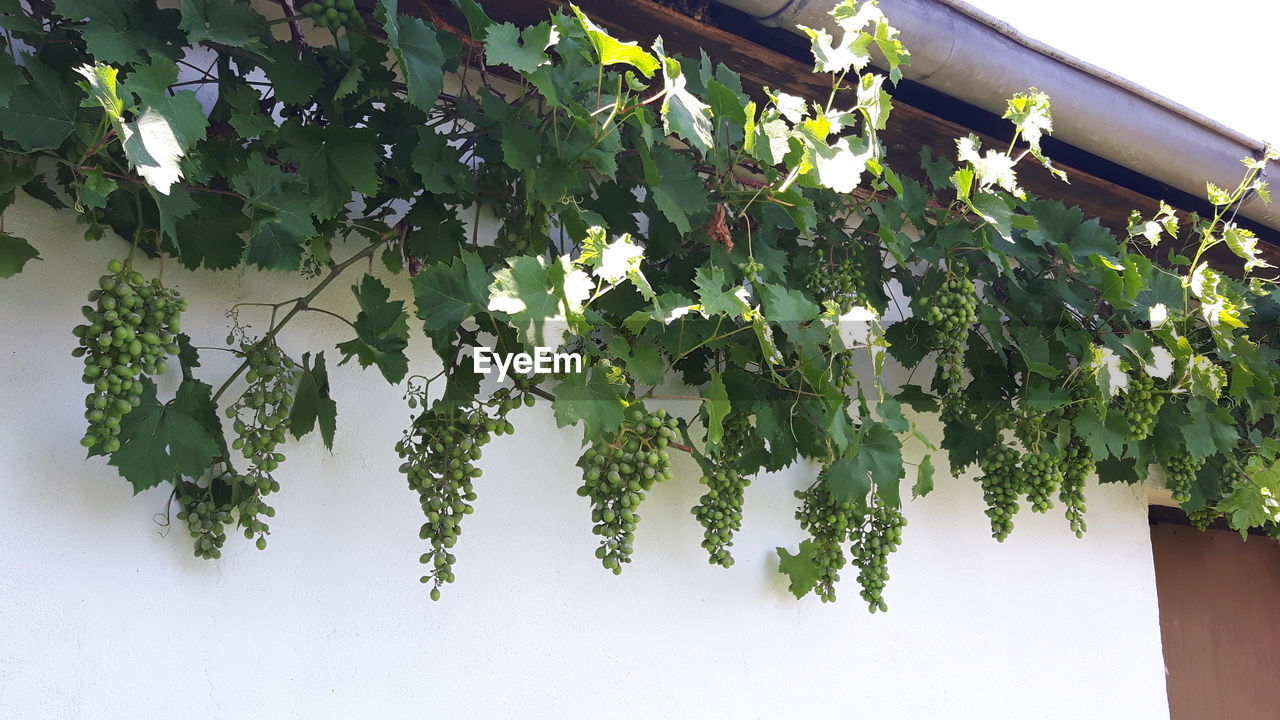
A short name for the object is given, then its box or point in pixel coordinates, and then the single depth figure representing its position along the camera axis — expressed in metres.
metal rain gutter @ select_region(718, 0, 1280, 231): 2.25
